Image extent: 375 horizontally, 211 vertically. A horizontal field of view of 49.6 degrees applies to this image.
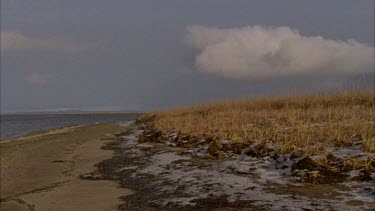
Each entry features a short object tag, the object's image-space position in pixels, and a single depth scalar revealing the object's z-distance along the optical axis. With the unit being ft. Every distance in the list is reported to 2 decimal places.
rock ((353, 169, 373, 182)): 26.67
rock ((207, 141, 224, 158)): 41.42
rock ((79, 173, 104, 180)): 37.89
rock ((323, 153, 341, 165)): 30.87
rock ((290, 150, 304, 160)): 33.53
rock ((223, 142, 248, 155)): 41.76
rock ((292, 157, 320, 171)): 30.27
